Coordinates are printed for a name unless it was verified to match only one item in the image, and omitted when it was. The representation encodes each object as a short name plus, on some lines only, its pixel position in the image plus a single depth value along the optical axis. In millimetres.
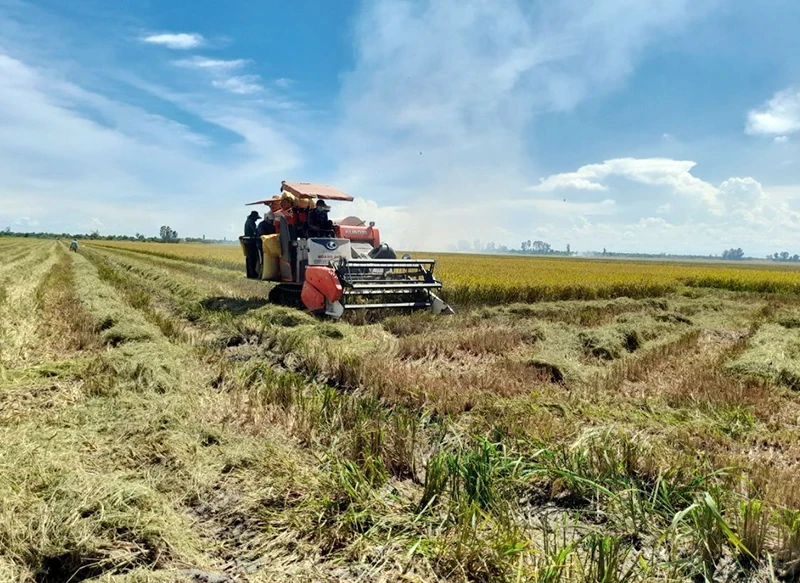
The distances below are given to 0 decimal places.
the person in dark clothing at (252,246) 10984
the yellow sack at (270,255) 10320
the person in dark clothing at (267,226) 11031
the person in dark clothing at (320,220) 10650
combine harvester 9211
